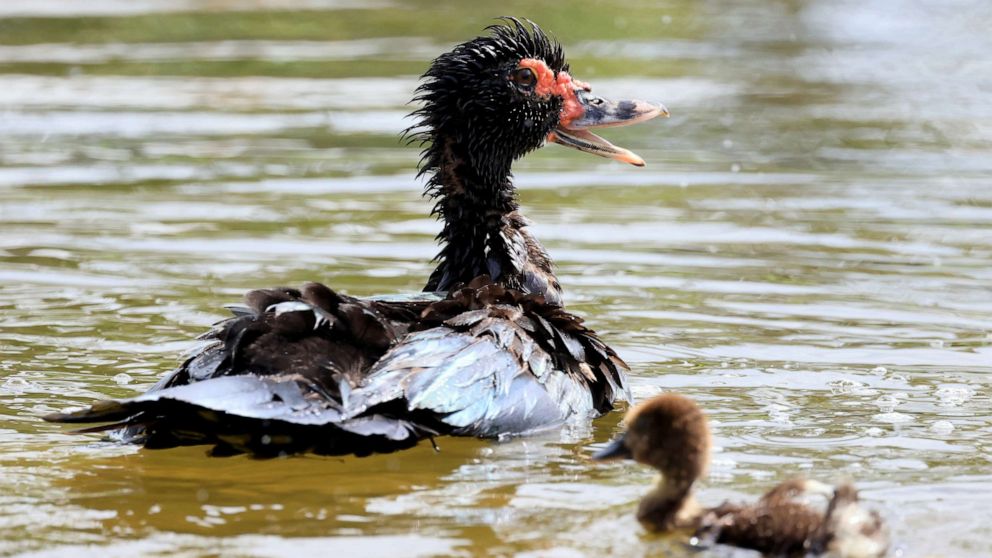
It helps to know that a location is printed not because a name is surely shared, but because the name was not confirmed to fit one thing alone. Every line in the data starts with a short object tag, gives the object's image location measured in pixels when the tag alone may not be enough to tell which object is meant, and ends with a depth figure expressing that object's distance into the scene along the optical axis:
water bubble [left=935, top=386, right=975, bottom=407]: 14.23
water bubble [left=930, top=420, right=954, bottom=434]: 13.27
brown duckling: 10.06
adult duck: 11.80
